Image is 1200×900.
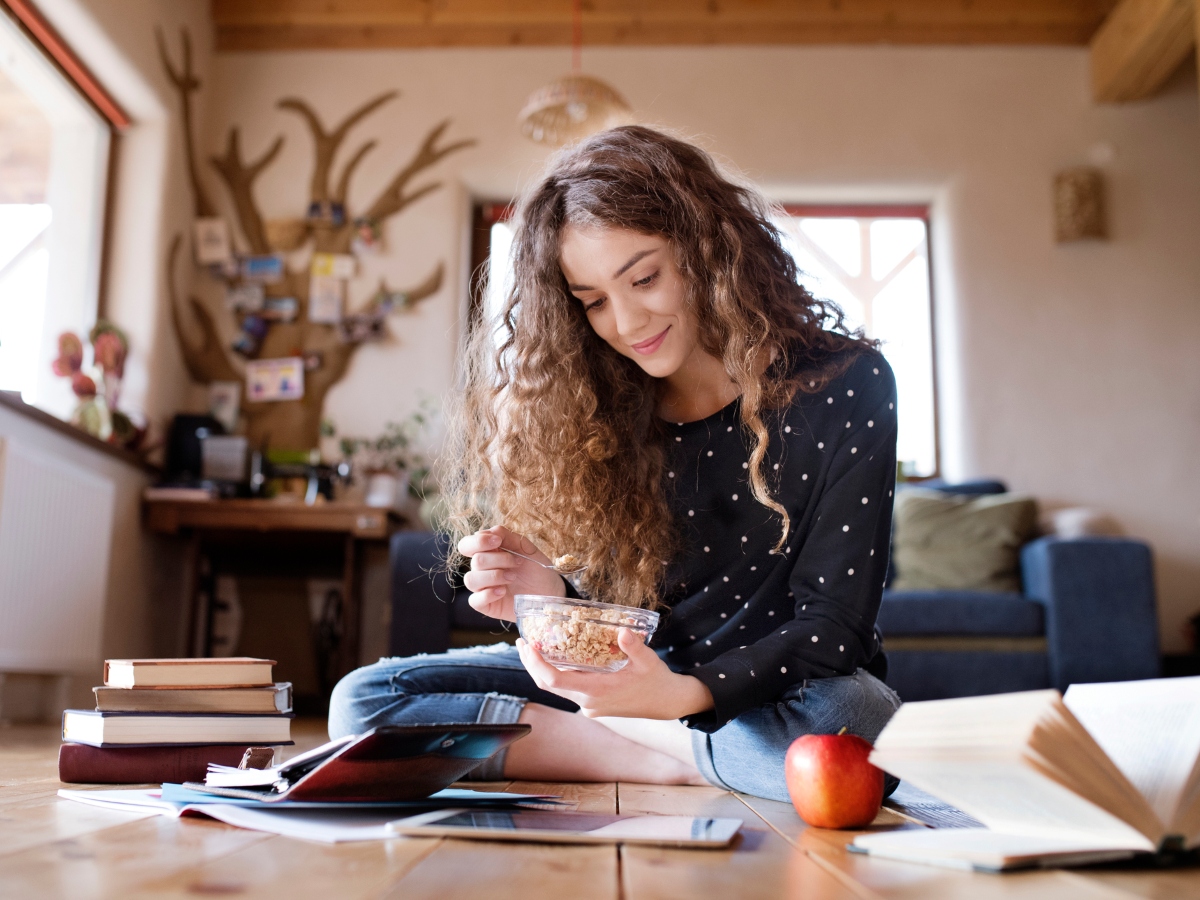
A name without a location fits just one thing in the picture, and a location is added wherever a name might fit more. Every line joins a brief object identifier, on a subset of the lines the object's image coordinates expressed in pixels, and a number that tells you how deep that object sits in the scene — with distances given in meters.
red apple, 0.97
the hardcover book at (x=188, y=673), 1.23
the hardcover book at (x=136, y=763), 1.23
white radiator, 2.89
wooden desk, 3.52
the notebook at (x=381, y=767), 0.87
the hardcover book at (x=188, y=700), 1.22
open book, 0.70
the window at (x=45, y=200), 3.36
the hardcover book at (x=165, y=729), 1.22
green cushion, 3.41
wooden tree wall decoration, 4.16
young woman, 1.28
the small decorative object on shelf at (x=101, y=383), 3.47
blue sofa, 3.12
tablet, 0.84
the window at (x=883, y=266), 4.46
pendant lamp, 3.52
